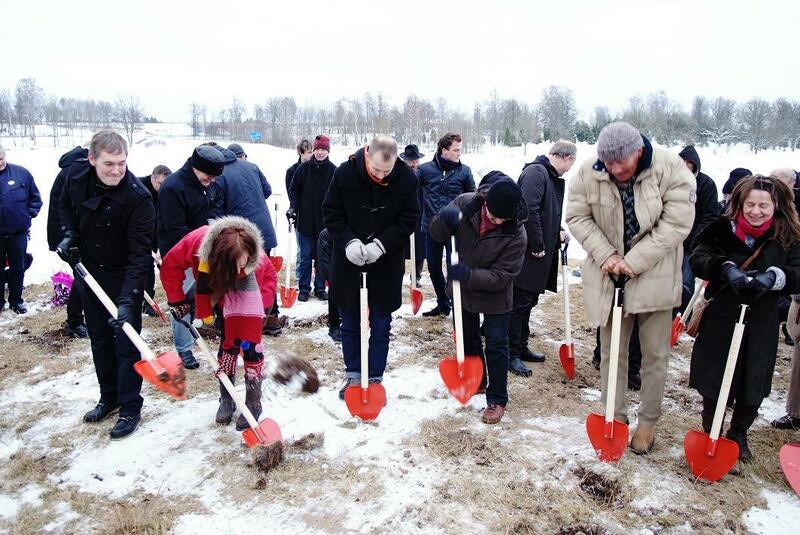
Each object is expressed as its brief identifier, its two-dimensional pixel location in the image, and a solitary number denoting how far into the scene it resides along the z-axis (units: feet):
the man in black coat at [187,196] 13.76
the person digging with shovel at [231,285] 10.71
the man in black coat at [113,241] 11.35
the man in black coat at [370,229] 12.30
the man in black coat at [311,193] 21.49
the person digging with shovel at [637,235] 10.14
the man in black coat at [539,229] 14.85
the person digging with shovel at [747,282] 9.87
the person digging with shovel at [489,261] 11.97
